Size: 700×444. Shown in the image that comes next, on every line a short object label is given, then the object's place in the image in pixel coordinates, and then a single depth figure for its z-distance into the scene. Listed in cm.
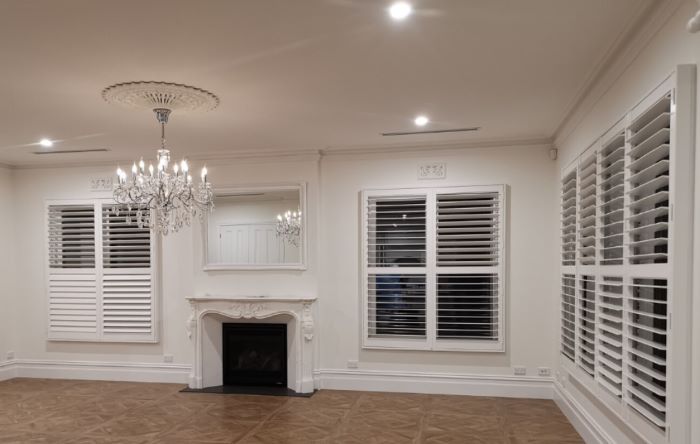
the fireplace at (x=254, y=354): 628
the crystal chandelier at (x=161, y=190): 417
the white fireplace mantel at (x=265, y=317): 602
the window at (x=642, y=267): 230
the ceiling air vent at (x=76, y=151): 602
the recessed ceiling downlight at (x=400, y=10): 259
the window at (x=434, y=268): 581
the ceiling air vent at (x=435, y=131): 525
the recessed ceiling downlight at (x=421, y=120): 478
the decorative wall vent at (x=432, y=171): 592
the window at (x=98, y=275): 659
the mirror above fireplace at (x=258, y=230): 621
